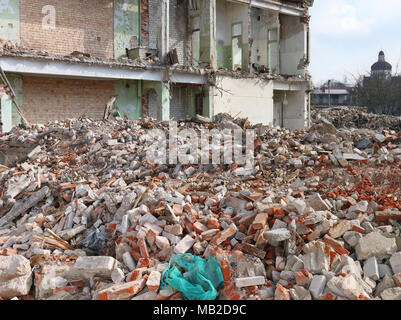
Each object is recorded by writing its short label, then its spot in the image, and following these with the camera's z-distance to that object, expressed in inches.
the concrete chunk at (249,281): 166.9
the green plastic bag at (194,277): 164.1
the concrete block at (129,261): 193.8
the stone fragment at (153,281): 170.1
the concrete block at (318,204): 216.8
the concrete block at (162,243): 198.1
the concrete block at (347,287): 154.6
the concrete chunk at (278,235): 187.2
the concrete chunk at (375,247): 179.6
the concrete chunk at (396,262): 169.9
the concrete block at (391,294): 155.9
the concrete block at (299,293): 158.7
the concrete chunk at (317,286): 159.3
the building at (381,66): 1752.7
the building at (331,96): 1649.9
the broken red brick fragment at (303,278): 165.9
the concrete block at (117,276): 181.8
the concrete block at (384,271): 170.7
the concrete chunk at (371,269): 168.7
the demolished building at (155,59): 565.3
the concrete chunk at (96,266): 187.0
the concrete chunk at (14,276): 184.7
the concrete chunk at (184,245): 191.3
